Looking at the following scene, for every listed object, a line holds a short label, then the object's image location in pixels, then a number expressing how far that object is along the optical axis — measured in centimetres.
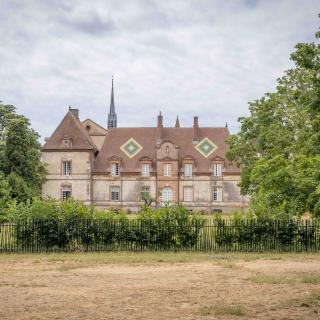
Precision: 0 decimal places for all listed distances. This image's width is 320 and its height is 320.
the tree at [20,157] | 4831
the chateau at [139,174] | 6203
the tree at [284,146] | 1506
